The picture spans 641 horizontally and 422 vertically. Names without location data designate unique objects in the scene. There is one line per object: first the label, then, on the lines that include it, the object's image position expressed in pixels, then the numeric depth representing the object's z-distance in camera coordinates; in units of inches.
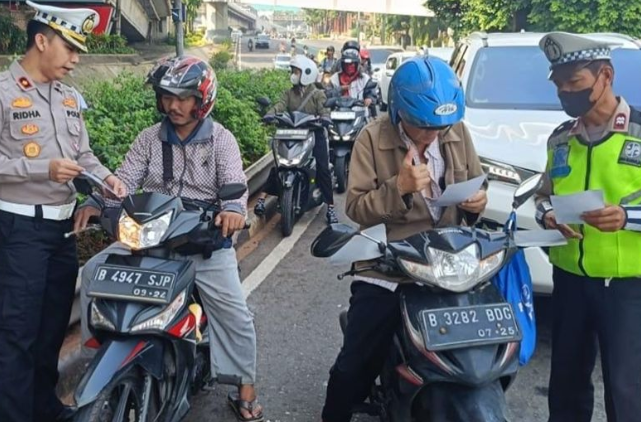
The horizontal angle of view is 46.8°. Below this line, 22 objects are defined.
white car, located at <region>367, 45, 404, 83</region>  1114.2
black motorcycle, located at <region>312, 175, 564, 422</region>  98.8
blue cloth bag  107.9
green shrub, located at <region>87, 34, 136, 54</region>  832.9
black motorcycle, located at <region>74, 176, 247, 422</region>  112.2
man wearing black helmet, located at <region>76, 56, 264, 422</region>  136.9
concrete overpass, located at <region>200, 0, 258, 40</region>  2695.9
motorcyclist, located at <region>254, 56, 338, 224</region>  318.0
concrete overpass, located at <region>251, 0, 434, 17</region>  1590.8
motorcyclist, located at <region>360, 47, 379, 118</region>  475.8
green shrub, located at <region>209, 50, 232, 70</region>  910.7
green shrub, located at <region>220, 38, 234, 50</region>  1413.6
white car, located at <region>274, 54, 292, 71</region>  1411.2
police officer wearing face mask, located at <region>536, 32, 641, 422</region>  114.0
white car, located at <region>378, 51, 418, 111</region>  896.7
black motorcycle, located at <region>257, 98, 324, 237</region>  295.2
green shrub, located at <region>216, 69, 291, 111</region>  455.3
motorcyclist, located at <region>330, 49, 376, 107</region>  444.1
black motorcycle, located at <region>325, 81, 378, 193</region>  380.2
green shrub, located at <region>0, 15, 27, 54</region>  603.2
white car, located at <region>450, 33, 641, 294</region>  184.2
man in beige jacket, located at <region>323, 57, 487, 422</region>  109.6
